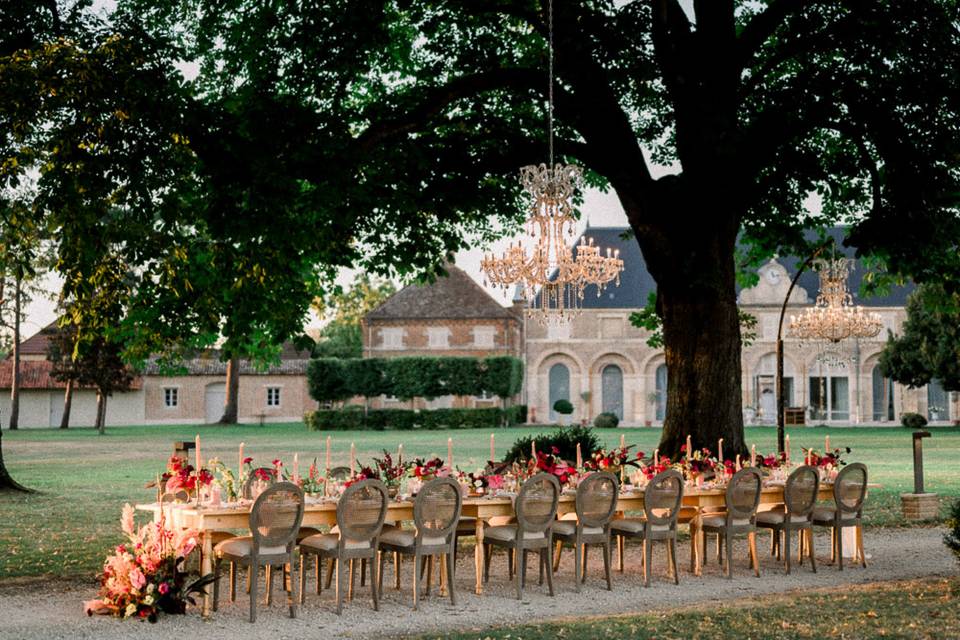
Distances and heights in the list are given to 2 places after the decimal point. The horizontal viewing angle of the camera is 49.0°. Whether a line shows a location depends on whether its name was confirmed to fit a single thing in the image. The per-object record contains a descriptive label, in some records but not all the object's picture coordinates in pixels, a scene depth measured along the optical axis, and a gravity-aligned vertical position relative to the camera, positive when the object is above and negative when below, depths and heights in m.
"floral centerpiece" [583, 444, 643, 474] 10.77 -0.65
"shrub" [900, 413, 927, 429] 49.03 -0.92
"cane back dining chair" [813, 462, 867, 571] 10.67 -1.11
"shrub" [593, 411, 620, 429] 49.94 -1.09
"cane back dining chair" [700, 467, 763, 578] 10.21 -1.10
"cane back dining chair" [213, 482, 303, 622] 8.30 -1.11
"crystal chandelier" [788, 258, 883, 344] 26.77 +2.16
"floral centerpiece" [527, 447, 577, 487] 10.14 -0.68
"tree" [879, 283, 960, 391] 44.44 +2.20
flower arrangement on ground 8.09 -1.44
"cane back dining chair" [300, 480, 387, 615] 8.63 -1.09
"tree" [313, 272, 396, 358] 64.81 +5.62
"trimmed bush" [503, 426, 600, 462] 15.44 -0.68
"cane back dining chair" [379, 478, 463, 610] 8.90 -1.12
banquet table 8.68 -1.02
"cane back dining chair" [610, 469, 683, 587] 9.91 -1.14
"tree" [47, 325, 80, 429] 47.28 +1.56
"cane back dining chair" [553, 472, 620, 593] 9.61 -1.09
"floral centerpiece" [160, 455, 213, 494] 8.98 -0.71
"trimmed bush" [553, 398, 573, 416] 54.66 -0.50
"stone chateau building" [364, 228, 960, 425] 55.81 +2.93
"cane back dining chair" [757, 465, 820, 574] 10.46 -1.07
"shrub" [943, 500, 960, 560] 8.54 -1.04
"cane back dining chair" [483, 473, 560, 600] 9.35 -1.11
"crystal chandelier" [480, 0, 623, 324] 10.41 +1.52
